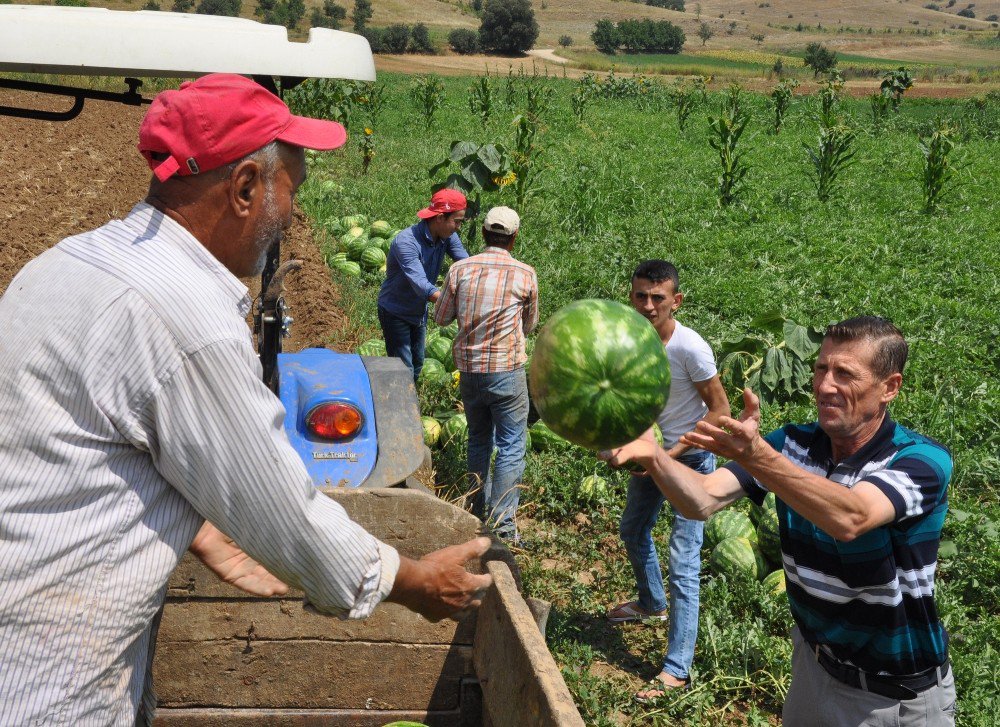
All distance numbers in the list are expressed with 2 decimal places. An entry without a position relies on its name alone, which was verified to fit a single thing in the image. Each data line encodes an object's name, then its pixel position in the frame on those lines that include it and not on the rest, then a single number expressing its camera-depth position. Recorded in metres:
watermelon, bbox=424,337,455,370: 7.88
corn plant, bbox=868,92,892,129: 24.95
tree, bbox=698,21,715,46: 133.75
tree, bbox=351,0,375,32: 89.75
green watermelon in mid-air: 2.53
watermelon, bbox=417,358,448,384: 7.45
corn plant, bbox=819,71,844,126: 15.59
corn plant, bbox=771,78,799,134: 26.22
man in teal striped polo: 2.48
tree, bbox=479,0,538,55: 86.31
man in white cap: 5.26
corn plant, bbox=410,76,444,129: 23.94
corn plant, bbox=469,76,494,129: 22.97
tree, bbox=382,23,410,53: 78.94
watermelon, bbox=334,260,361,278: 10.09
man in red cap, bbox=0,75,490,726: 1.71
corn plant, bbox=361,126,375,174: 16.77
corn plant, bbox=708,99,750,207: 14.32
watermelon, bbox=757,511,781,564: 4.96
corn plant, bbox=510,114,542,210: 12.14
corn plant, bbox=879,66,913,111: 28.27
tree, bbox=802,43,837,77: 54.95
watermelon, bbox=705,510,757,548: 5.23
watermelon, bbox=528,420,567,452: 6.56
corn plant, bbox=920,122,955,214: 14.15
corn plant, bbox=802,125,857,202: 14.93
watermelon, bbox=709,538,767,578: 4.91
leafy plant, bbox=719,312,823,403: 7.03
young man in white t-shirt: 3.99
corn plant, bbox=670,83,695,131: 26.47
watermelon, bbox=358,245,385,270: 10.44
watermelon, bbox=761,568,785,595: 4.82
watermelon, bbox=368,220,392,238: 11.19
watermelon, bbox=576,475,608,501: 5.78
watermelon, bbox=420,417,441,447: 6.50
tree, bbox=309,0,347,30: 82.54
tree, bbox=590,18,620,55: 105.88
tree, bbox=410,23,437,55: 80.88
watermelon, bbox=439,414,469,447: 6.50
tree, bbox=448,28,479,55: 85.44
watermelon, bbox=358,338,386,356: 7.52
